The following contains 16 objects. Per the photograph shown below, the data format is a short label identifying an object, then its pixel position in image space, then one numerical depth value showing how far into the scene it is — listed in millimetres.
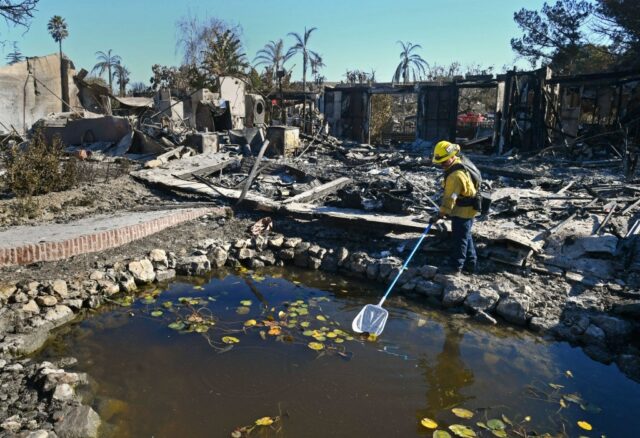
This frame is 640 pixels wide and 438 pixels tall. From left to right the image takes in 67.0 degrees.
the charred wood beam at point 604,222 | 6577
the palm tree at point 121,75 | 41062
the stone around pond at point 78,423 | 3236
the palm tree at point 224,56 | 26859
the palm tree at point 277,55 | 37031
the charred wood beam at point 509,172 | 11633
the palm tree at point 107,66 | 43812
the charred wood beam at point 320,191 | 8938
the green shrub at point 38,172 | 7945
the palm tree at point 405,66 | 42181
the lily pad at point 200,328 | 5003
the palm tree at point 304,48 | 38781
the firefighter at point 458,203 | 5816
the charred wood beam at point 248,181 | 8719
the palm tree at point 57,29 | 43406
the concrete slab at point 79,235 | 5695
